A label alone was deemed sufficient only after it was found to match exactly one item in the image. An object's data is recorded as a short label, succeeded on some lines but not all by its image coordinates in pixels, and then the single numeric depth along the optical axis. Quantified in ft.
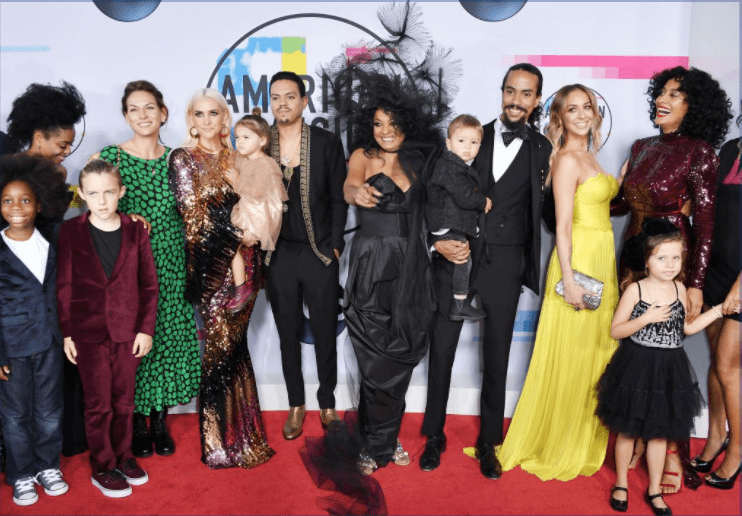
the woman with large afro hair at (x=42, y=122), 12.14
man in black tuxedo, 11.25
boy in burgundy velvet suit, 10.43
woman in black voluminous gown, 11.12
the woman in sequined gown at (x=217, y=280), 11.12
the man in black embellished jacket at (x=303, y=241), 12.16
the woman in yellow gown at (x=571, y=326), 11.28
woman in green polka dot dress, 11.34
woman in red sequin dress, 10.99
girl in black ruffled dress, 10.30
